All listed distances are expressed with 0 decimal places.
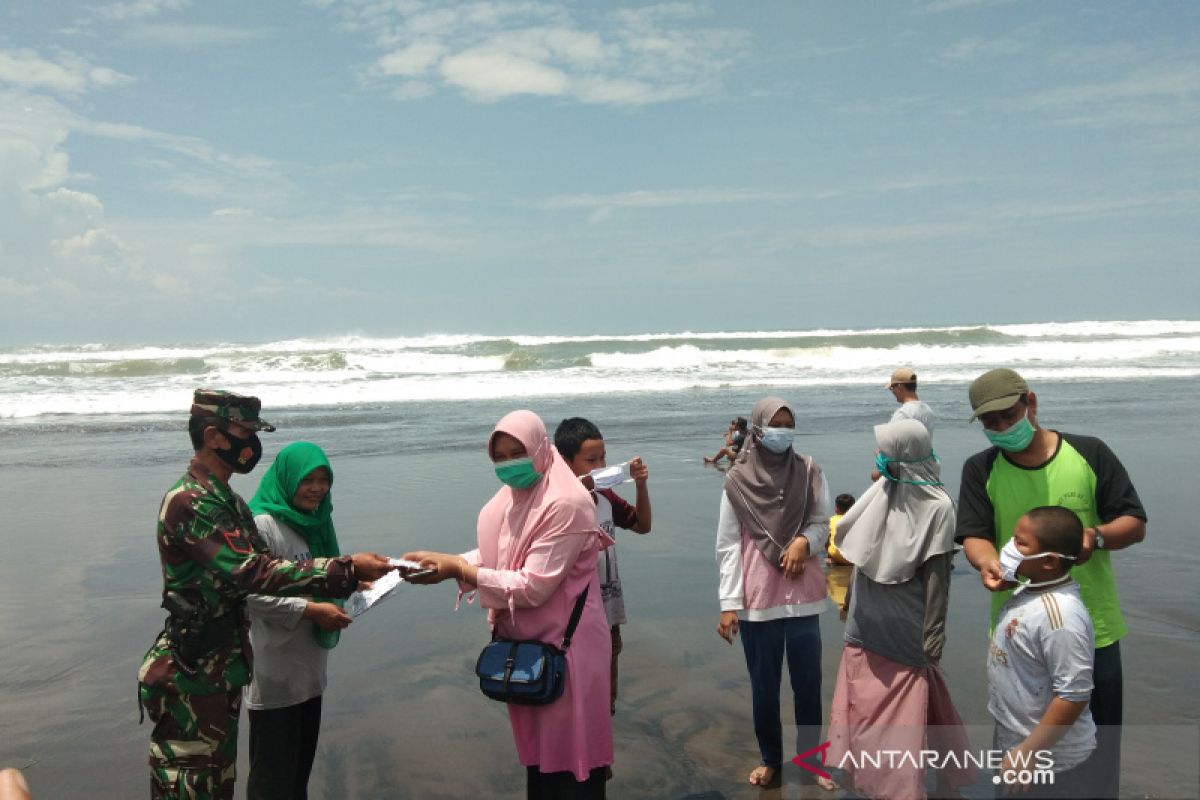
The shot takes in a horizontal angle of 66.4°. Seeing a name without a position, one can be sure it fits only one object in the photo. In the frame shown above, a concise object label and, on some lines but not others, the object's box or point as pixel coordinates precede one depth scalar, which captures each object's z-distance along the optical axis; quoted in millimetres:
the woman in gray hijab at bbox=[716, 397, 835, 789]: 3863
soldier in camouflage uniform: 2814
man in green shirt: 2986
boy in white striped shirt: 2697
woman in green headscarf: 3232
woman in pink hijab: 2895
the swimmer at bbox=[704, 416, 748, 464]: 9053
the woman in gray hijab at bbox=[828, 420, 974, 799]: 3283
